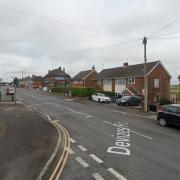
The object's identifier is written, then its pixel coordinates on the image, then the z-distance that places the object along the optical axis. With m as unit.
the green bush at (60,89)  59.08
